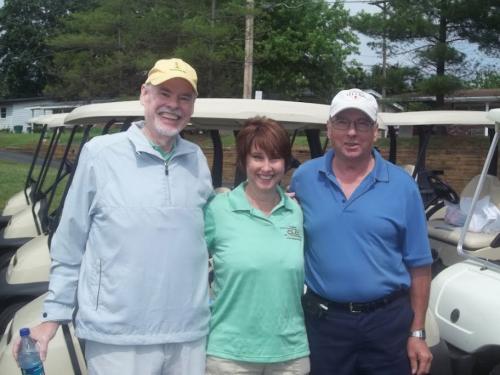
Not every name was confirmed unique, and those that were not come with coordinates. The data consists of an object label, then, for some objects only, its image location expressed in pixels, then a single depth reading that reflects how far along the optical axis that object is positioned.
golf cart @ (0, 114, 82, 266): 5.39
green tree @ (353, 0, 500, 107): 14.20
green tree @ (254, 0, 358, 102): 26.55
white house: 48.25
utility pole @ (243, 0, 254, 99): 17.55
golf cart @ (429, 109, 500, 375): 2.79
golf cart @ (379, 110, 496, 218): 5.21
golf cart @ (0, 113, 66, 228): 6.26
